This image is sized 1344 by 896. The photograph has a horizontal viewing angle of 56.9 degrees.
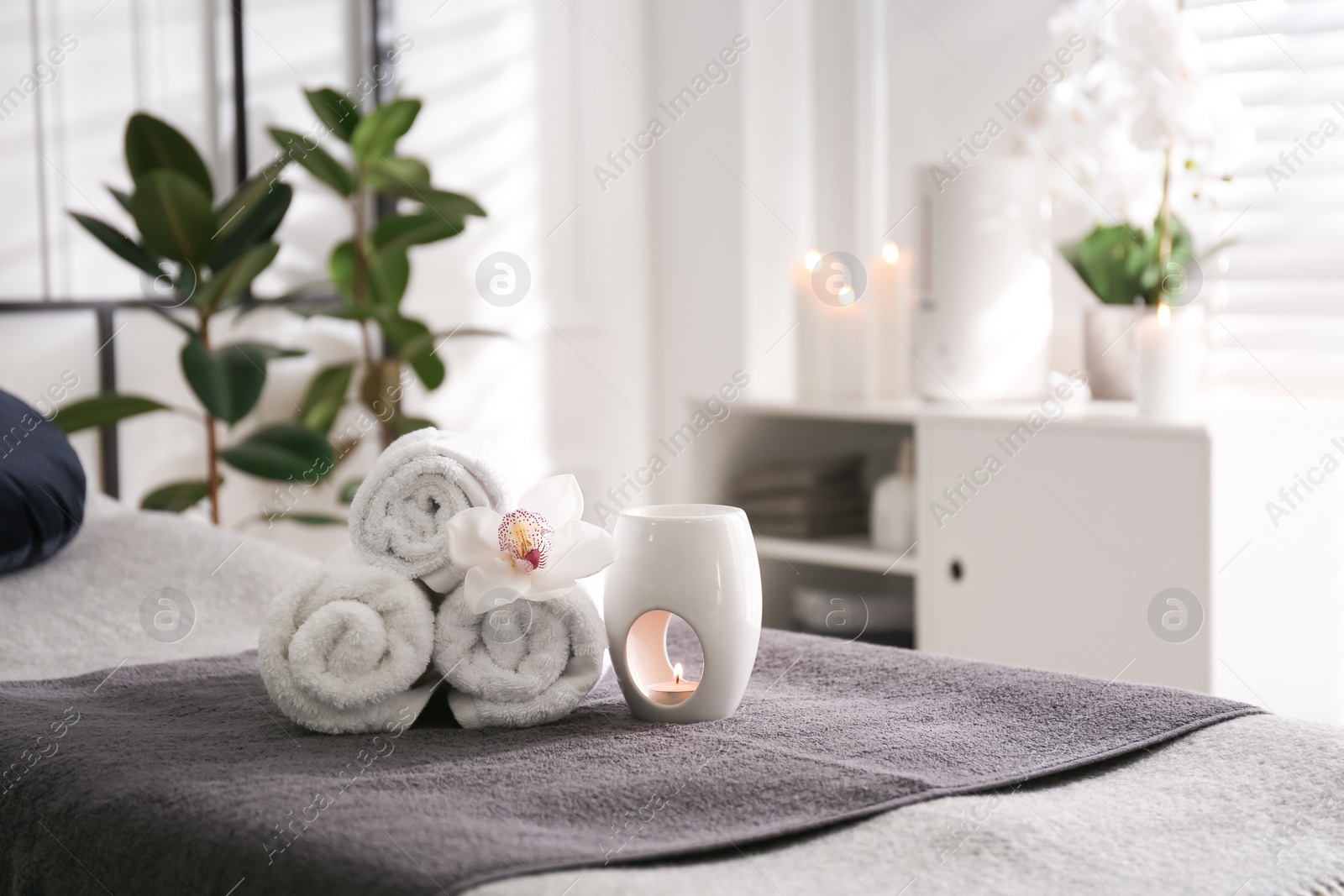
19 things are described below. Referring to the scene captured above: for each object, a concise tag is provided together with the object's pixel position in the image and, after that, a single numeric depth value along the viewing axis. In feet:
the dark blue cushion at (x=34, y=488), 3.81
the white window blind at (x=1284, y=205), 6.63
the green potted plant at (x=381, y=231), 6.30
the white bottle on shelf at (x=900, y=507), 6.85
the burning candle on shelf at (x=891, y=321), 7.09
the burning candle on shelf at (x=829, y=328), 7.07
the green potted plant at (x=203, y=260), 5.39
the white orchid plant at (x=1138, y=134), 5.95
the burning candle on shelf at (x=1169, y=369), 5.75
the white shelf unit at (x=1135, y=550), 5.51
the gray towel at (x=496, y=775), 2.00
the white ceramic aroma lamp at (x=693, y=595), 2.61
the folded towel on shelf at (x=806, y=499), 7.17
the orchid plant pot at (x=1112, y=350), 6.53
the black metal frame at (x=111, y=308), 5.72
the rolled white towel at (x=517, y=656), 2.65
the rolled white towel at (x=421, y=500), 2.70
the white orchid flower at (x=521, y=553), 2.58
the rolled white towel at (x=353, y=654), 2.61
